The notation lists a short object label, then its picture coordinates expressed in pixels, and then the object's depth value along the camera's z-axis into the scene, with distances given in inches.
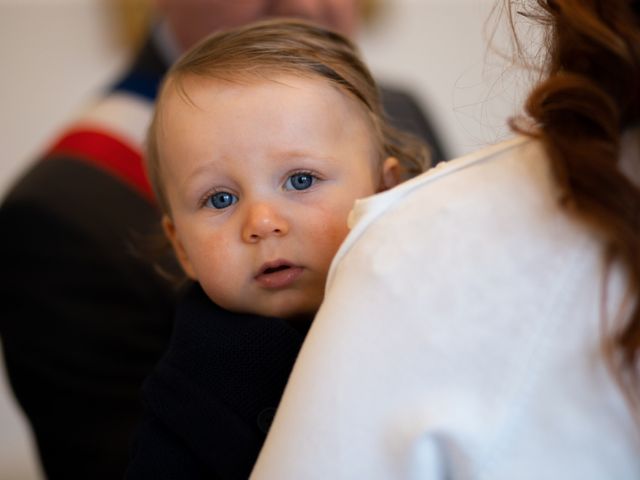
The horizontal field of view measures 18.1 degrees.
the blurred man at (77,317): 50.2
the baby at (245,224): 40.7
